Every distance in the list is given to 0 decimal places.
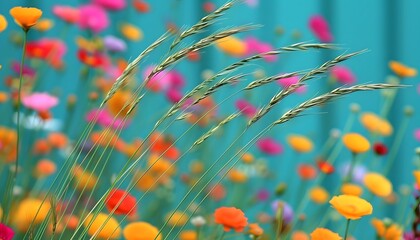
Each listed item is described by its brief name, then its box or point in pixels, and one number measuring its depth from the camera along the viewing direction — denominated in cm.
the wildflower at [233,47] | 276
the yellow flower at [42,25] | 253
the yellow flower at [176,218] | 257
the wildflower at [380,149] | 240
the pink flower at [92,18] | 262
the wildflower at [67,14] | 260
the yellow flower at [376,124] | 271
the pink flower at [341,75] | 293
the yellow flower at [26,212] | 218
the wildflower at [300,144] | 277
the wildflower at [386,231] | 214
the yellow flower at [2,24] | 183
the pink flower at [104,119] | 259
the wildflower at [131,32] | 278
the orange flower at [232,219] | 188
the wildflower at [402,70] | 253
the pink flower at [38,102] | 230
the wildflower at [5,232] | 174
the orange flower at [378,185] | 230
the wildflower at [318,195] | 269
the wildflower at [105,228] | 198
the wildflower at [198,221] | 212
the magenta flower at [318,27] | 280
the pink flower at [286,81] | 267
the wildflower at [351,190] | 230
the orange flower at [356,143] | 221
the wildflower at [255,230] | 194
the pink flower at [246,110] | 275
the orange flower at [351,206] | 183
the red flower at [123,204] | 194
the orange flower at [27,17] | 179
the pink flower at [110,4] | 266
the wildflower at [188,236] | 239
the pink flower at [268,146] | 294
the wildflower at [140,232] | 196
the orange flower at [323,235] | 185
